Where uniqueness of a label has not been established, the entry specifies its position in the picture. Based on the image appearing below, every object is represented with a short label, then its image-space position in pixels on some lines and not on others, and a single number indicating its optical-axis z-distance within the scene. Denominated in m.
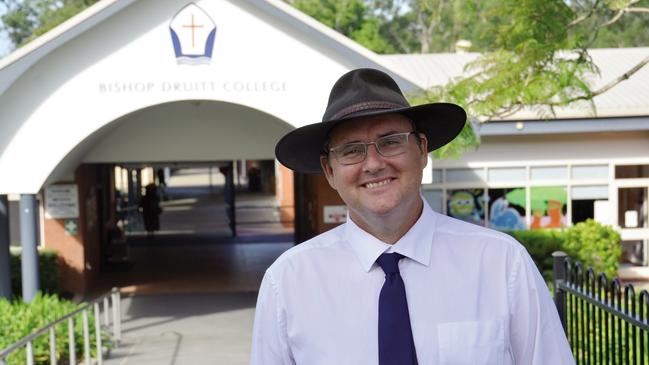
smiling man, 2.94
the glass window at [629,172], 17.43
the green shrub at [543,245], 15.25
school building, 11.80
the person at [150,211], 26.20
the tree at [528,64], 8.48
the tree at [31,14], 47.50
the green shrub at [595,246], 15.57
